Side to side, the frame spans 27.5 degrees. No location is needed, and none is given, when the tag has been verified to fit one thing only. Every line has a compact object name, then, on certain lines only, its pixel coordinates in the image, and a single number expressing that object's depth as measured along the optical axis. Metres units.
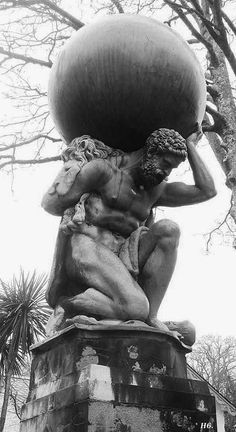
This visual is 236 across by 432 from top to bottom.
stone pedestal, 2.58
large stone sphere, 3.52
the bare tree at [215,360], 26.69
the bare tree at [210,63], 9.23
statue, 3.24
